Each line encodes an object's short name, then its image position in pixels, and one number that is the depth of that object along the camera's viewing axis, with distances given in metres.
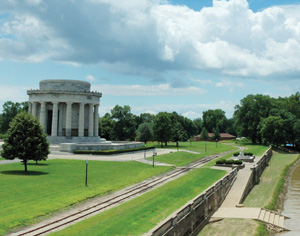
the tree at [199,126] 168.35
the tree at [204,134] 128.50
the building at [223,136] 142.77
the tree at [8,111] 93.25
